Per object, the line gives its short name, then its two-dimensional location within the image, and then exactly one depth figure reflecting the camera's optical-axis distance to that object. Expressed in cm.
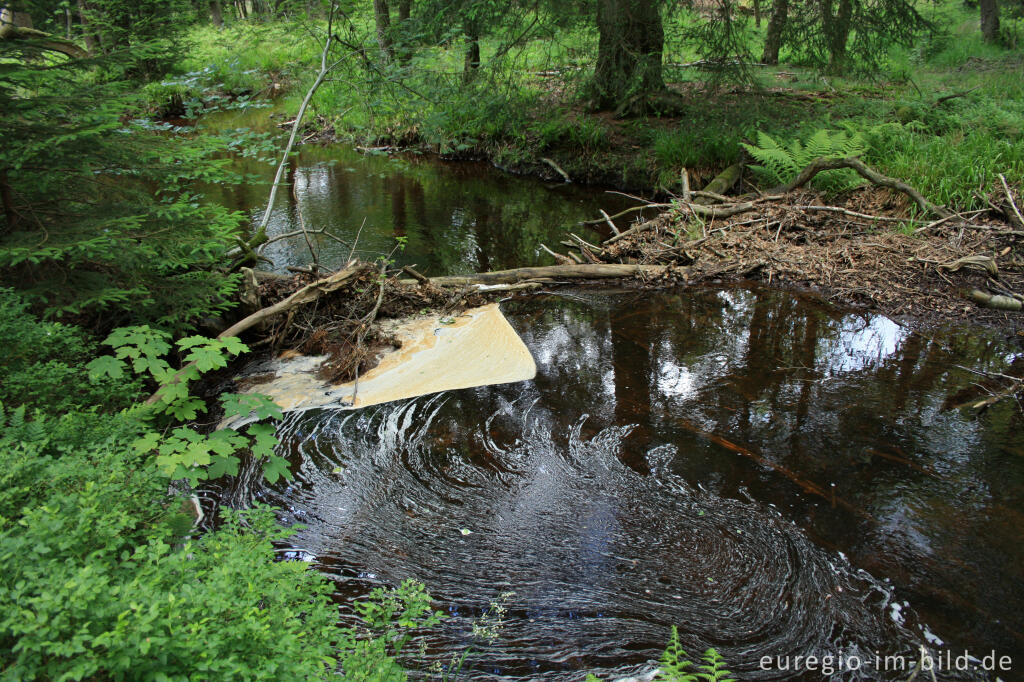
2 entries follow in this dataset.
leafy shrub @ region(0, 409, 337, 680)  175
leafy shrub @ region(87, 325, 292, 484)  315
